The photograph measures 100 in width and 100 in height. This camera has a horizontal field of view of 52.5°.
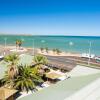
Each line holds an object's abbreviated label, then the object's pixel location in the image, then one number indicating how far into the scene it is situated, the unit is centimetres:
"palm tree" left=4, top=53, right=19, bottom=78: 2087
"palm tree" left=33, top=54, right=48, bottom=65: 2748
